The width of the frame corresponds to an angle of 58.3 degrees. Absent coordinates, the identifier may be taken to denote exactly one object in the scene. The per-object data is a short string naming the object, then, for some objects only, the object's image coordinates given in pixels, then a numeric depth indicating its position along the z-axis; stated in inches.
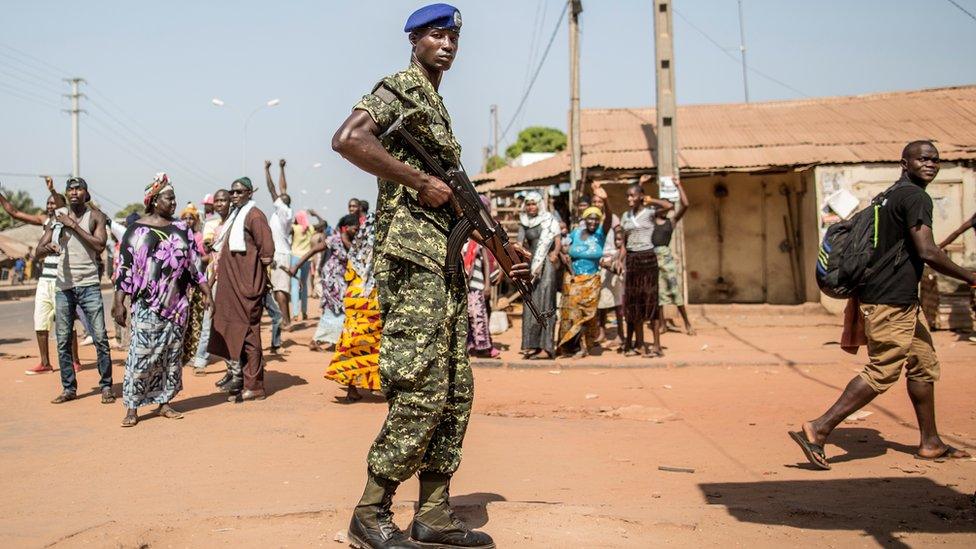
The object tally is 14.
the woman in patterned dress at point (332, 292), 458.9
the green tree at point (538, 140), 2336.4
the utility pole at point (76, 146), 1569.9
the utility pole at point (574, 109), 638.5
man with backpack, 202.2
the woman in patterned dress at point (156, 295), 276.8
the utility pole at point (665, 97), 542.0
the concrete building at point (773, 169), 590.2
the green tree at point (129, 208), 2237.9
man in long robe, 315.6
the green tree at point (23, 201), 2420.3
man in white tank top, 316.2
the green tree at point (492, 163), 2207.9
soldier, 139.3
